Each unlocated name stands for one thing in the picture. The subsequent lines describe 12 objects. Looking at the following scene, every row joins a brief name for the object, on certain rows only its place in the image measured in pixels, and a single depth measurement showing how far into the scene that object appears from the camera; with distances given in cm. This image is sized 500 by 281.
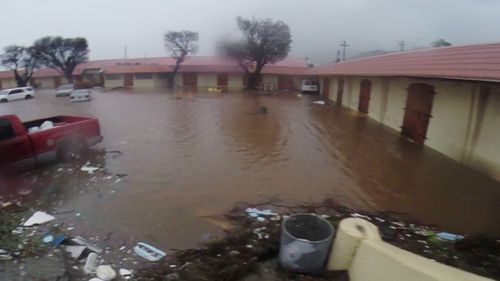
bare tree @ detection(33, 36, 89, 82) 5000
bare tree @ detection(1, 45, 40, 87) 4997
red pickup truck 832
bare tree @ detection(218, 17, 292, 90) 4209
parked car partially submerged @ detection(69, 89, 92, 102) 2997
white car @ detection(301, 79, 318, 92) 3825
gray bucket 431
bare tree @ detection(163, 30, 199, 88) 4897
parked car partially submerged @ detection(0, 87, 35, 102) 3403
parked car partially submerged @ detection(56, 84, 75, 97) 3591
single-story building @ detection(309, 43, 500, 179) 884
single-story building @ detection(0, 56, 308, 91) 4669
